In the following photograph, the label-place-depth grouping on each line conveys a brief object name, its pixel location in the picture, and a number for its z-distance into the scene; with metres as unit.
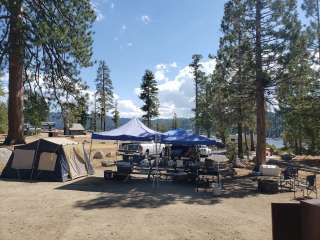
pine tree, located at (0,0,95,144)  13.29
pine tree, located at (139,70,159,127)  40.74
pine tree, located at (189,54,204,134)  38.20
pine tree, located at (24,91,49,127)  15.56
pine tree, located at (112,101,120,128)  53.83
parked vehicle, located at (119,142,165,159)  20.70
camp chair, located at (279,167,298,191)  9.84
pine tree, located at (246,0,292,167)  12.20
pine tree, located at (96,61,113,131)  49.38
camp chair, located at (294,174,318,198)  8.77
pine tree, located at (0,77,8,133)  33.97
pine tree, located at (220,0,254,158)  12.63
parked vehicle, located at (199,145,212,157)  23.39
